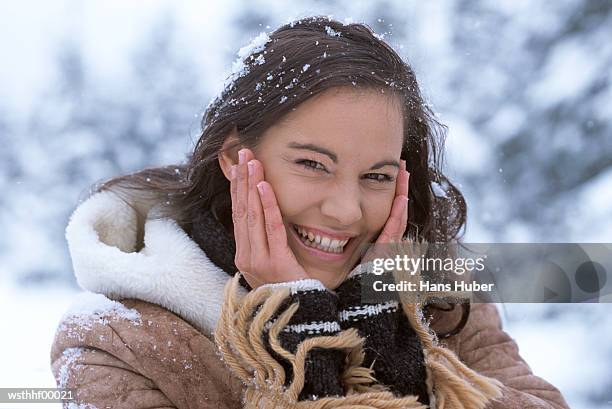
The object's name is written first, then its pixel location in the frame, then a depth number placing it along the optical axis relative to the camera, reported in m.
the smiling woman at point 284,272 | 1.47
